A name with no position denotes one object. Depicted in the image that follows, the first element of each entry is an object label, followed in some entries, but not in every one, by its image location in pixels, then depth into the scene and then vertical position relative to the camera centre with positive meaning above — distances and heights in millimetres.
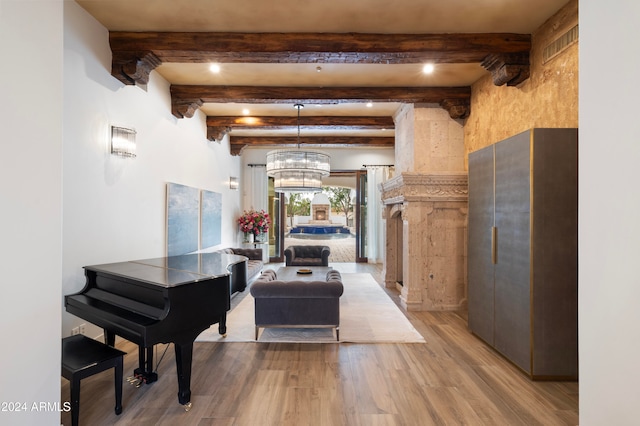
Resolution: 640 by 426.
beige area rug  3553 -1510
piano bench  1951 -1039
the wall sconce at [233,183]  7423 +778
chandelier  4672 +724
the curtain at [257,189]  8570 +705
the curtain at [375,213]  8461 +10
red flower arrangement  7793 -239
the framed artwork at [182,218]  4516 -87
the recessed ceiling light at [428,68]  3994 +2009
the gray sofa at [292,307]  3391 -1104
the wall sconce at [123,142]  3303 +819
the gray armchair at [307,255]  6152 -928
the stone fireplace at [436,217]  4645 -57
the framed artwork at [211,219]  5750 -123
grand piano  2176 -755
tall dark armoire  2646 -355
